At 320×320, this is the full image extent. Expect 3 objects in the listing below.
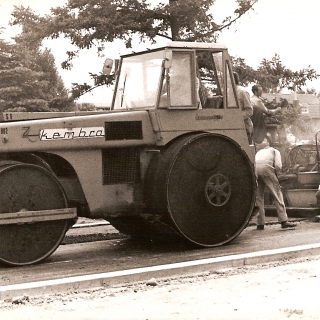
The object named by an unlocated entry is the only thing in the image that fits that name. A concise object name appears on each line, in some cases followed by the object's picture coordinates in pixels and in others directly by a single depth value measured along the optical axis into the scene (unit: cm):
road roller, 952
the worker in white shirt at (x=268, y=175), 1260
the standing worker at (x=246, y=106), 1143
